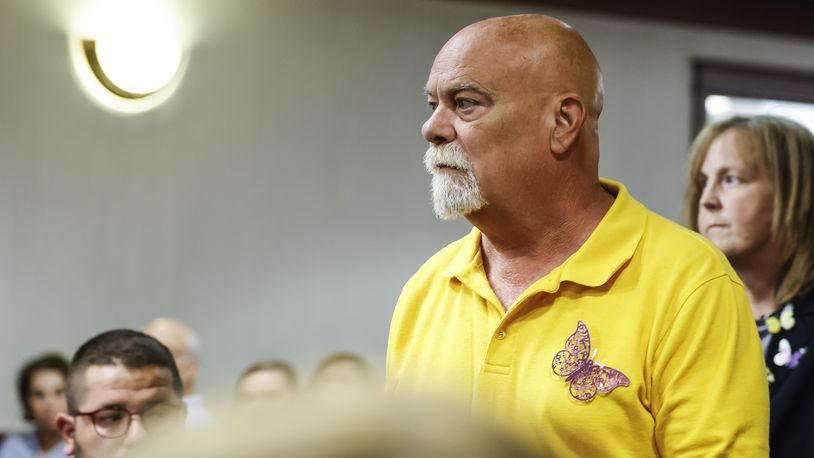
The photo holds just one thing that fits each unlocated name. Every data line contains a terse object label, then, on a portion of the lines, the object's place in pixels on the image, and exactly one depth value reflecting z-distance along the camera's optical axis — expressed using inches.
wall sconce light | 347.9
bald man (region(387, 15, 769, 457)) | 109.3
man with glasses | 136.9
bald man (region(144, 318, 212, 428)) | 314.8
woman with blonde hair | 169.0
